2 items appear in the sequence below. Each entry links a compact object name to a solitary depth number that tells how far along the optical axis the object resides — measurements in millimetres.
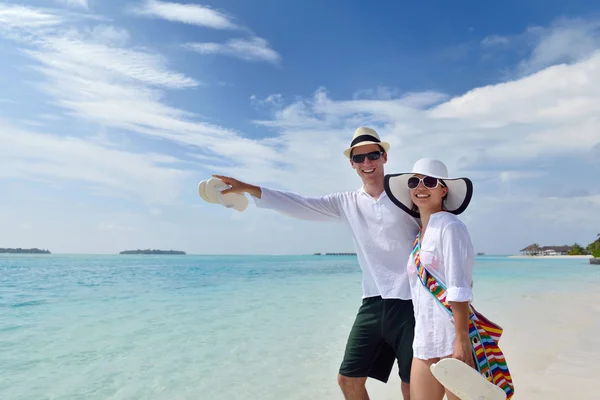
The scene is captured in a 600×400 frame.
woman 1850
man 2385
